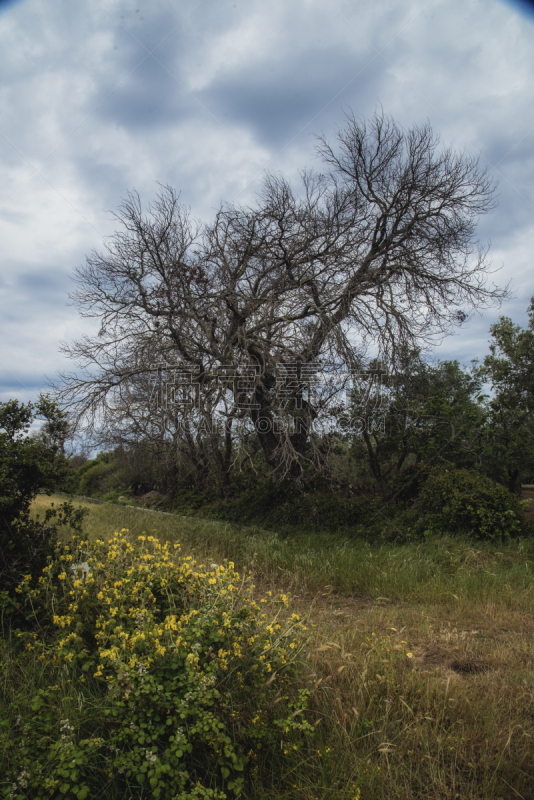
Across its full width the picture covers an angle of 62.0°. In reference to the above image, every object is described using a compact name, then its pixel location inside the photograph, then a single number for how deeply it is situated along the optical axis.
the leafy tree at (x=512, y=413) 9.62
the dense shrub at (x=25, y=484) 4.13
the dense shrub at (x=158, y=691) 2.17
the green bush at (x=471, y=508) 7.84
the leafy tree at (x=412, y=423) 9.91
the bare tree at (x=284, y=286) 9.42
